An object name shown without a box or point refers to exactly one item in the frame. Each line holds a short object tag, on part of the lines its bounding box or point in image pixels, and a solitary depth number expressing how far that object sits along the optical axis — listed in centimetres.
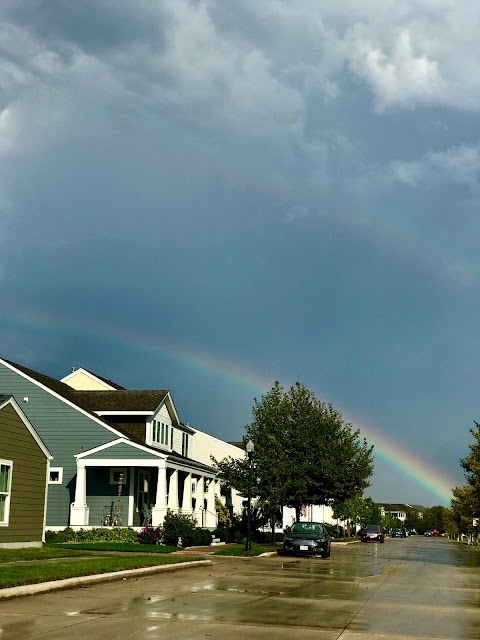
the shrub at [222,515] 4941
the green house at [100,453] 3531
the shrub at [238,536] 4229
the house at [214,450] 6375
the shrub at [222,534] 4003
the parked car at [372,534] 7344
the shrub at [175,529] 3195
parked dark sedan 3156
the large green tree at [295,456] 4075
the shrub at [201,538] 3385
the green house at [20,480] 2644
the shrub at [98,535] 3206
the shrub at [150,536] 3180
